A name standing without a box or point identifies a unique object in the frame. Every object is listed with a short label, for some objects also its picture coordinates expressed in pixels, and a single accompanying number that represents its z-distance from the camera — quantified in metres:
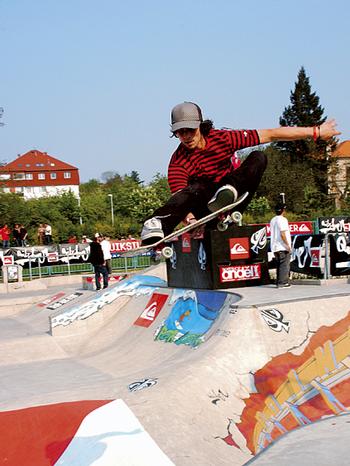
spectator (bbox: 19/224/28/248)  24.88
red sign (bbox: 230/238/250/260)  9.71
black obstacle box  9.60
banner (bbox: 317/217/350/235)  24.62
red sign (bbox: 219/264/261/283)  9.67
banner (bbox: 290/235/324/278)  10.44
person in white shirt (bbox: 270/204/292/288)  9.27
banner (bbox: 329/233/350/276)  10.41
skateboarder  7.93
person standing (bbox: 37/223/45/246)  27.13
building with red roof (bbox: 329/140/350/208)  61.76
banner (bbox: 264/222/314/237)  23.45
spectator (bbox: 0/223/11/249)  24.81
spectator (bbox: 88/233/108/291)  15.71
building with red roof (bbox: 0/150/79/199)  111.94
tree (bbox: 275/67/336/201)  66.06
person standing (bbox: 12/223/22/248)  25.01
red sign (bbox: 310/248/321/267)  10.44
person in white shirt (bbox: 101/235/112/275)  17.86
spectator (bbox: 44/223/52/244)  26.40
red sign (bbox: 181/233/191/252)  10.33
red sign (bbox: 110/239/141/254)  24.12
